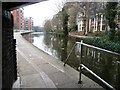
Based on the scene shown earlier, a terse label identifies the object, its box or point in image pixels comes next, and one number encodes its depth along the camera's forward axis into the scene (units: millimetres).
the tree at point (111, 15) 9410
